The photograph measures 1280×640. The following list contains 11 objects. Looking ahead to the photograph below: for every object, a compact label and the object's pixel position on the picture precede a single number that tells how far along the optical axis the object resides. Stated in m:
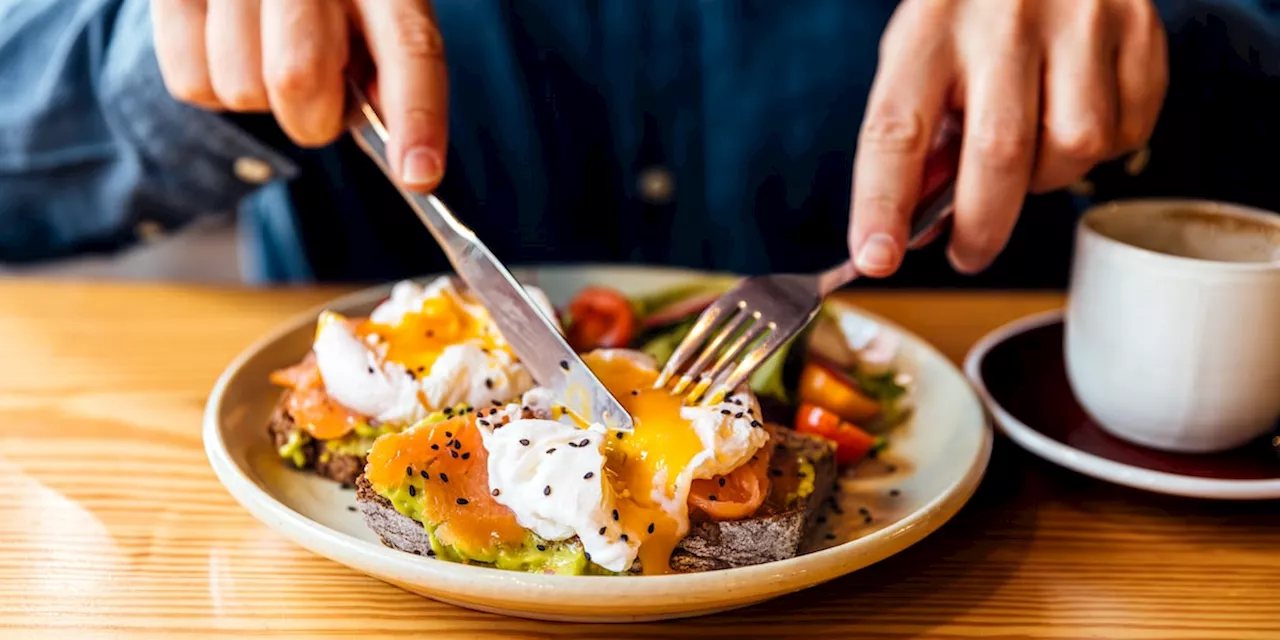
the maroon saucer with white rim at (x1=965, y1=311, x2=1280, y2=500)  0.62
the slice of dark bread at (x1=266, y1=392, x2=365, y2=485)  0.64
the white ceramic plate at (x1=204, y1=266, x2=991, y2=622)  0.55
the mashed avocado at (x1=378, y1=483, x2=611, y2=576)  0.57
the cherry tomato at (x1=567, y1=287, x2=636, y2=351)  0.73
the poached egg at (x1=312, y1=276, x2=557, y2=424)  0.64
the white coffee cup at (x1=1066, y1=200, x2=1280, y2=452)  0.62
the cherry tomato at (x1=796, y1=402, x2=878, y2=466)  0.66
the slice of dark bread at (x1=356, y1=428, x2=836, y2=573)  0.59
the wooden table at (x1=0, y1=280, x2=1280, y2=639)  0.58
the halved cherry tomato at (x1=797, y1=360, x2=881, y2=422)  0.68
